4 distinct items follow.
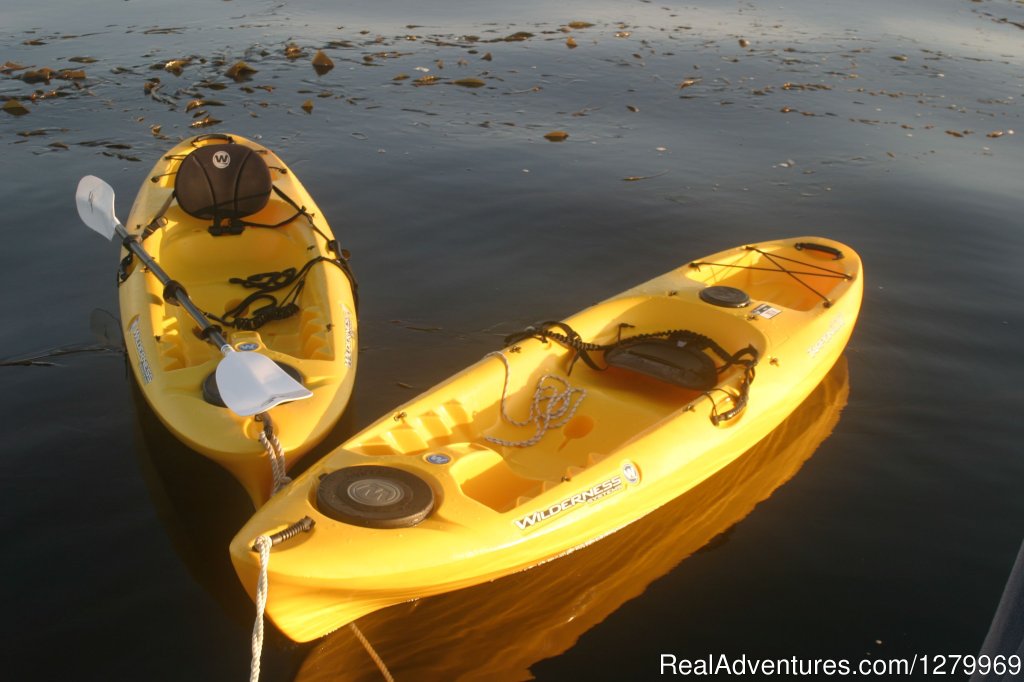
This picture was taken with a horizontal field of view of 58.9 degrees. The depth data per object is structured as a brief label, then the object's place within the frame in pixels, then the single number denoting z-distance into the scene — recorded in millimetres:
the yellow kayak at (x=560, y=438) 3451
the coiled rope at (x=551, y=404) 4645
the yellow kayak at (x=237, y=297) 4180
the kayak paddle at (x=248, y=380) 3740
